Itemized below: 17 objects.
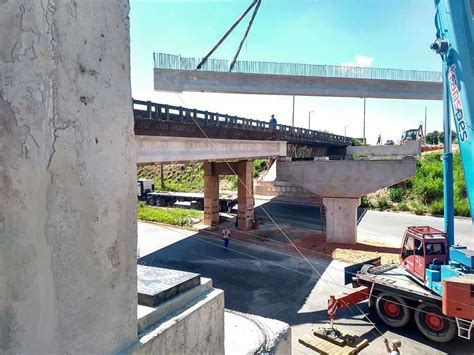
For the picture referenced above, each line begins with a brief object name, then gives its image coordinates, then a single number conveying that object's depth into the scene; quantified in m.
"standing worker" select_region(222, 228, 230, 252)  21.55
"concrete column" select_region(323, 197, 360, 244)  22.19
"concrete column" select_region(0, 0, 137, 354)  1.76
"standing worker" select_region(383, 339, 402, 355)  7.70
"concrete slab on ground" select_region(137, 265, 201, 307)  3.04
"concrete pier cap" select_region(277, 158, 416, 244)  21.31
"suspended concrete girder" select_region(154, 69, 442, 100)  17.41
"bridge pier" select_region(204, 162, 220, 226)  27.86
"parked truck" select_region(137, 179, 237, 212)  36.72
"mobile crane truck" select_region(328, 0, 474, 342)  9.16
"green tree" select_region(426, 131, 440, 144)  72.07
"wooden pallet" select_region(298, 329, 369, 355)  9.01
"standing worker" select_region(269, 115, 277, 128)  25.10
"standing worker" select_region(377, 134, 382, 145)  57.60
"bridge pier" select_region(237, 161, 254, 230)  26.72
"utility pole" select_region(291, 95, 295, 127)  54.09
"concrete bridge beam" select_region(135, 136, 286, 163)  13.99
